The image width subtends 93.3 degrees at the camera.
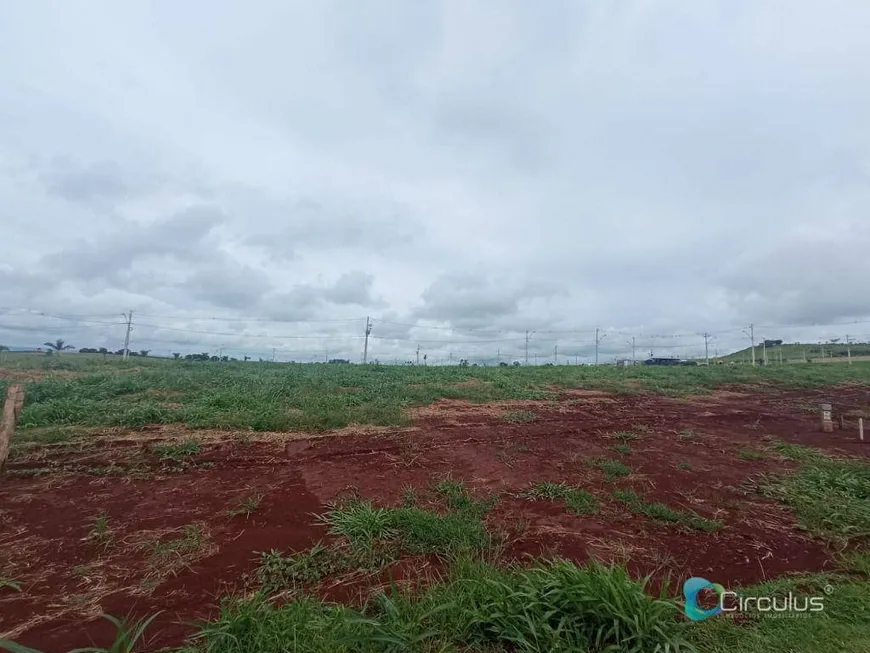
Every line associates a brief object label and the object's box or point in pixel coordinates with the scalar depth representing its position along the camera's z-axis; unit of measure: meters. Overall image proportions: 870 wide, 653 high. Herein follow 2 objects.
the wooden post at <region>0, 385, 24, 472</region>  4.82
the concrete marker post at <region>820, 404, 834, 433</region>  9.62
